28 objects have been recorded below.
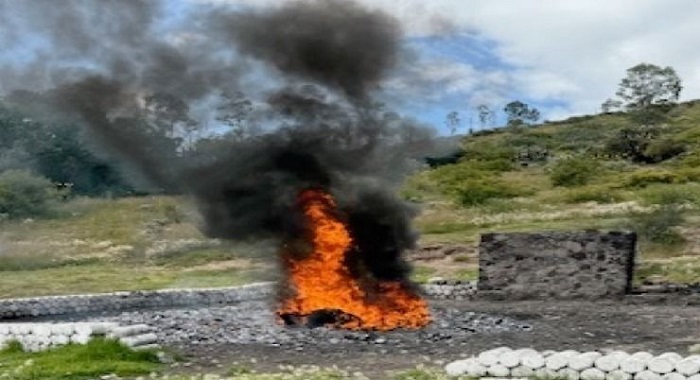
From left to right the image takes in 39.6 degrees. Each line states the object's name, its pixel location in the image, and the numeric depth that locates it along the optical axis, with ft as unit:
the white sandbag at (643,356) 47.61
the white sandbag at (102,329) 65.42
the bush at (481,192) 226.79
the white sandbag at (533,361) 49.78
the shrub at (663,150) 314.35
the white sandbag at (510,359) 50.14
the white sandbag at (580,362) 48.93
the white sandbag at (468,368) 49.98
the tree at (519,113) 547.08
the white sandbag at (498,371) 49.98
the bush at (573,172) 265.13
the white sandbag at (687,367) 45.80
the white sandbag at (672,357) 46.68
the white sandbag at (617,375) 47.37
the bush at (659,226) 142.82
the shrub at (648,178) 242.37
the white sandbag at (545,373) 49.21
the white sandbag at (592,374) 48.16
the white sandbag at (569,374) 48.85
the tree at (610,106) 460.55
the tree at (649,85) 429.38
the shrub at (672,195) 180.34
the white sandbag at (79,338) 65.26
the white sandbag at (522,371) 49.67
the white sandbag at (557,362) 49.35
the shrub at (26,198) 202.59
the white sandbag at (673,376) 45.65
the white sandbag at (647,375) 46.47
